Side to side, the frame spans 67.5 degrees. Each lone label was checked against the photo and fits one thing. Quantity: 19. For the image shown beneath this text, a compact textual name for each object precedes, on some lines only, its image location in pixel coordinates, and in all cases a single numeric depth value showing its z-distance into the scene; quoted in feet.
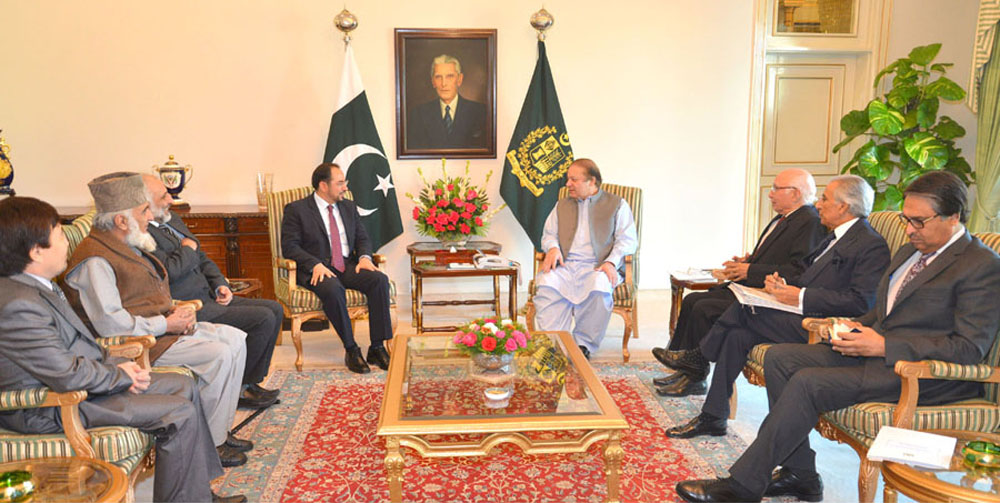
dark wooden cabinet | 18.74
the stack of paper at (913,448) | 7.34
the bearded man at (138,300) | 10.31
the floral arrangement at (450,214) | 17.75
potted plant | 19.27
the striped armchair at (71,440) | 8.07
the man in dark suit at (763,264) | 12.98
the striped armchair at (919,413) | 8.84
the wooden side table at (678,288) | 14.84
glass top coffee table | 9.35
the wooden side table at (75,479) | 6.85
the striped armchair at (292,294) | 15.61
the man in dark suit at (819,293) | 11.34
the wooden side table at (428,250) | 17.83
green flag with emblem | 20.72
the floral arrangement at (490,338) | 11.30
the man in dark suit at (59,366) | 8.01
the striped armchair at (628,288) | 16.21
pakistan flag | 20.08
